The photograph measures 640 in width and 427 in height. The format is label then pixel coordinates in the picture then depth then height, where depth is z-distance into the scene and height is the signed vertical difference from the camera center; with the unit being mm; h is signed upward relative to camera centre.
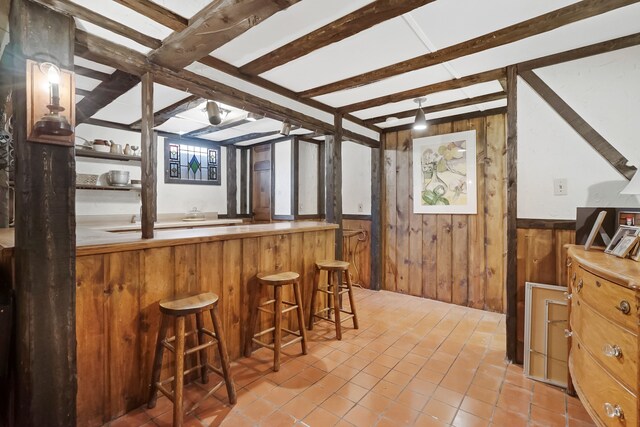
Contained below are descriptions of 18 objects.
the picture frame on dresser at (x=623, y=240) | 1577 -175
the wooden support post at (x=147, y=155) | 2133 +378
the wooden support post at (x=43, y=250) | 1486 -194
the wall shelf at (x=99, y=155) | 3859 +725
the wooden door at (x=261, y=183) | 5816 +511
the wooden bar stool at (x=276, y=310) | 2388 -821
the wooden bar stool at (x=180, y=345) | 1750 -818
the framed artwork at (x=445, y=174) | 3885 +455
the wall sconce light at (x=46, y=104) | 1463 +510
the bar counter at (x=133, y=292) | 1742 -538
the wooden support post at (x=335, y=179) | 3844 +375
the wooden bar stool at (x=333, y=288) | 2965 -803
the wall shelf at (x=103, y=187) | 4144 +322
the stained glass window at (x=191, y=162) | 5234 +852
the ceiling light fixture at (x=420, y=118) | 3373 +983
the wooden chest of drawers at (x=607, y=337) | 1185 -564
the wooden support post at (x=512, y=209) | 2521 -5
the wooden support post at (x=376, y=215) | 4609 -87
